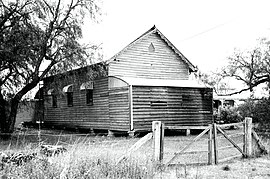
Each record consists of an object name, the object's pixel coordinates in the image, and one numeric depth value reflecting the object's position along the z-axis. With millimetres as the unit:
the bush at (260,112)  16047
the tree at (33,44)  15344
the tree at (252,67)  22125
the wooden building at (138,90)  18438
